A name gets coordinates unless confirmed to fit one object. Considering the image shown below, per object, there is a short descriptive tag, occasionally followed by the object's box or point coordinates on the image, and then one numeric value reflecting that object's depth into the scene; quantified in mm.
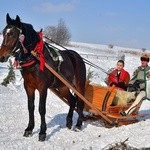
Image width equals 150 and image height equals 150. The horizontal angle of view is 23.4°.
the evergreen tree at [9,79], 14076
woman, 8844
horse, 6582
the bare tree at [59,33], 66112
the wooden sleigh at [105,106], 8094
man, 8266
